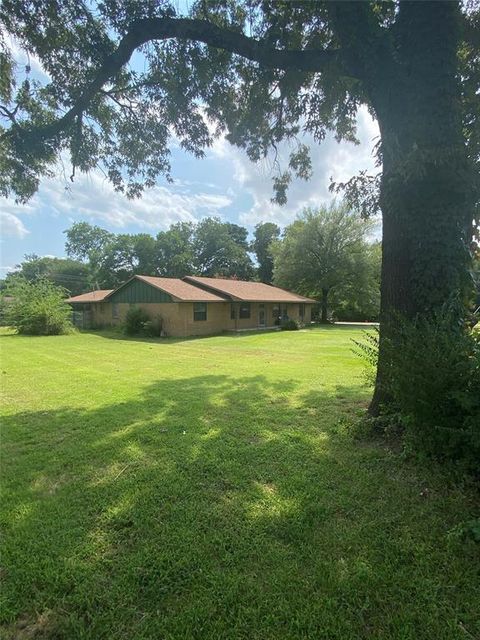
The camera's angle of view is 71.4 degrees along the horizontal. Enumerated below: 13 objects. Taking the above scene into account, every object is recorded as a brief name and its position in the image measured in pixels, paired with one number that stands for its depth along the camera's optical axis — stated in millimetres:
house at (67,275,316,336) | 19406
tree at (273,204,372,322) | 30516
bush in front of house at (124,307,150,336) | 19844
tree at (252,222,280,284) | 52562
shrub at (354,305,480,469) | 2740
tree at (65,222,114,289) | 63125
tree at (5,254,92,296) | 58188
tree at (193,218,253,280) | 51188
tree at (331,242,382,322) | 30234
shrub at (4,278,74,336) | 20672
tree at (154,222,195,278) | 49562
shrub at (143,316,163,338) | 19266
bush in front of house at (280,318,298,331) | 24406
